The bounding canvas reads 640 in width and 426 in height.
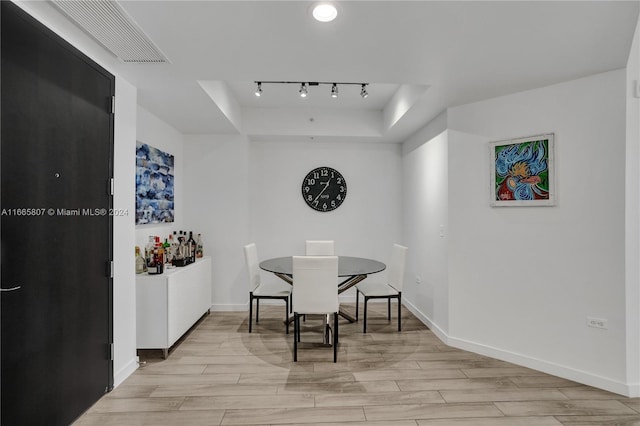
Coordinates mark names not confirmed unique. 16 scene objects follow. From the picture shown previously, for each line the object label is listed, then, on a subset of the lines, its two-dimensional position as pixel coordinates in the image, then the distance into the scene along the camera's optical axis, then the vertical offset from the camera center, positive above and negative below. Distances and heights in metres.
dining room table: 3.22 -0.56
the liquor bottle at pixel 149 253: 3.02 -0.39
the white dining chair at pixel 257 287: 3.56 -0.84
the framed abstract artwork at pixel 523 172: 2.76 +0.39
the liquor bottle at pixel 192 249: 3.74 -0.41
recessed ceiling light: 1.72 +1.10
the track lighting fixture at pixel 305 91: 3.34 +1.29
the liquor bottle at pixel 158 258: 3.01 -0.41
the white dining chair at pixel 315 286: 2.88 -0.64
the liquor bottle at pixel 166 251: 3.44 -0.40
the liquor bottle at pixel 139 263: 3.02 -0.46
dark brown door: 1.62 -0.08
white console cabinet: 2.95 -0.88
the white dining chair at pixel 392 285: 3.60 -0.84
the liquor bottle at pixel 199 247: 4.14 -0.43
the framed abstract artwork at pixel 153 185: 3.20 +0.31
